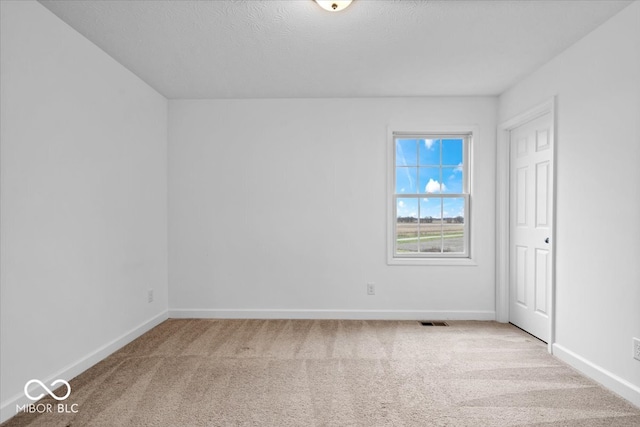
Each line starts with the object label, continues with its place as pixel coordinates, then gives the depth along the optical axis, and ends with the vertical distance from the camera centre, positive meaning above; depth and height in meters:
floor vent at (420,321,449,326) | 4.17 -1.31
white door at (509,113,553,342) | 3.51 -0.19
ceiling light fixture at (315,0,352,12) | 2.34 +1.30
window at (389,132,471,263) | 4.46 +0.17
